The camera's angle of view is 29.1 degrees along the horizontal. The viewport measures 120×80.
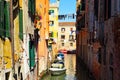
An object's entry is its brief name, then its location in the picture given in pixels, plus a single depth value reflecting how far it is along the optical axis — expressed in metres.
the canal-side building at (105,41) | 10.34
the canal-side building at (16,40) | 8.20
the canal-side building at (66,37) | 55.03
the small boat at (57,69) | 21.82
